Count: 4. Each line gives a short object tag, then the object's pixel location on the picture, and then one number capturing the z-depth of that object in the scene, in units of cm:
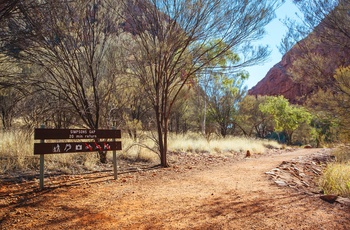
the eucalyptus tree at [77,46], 605
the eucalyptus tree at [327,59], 771
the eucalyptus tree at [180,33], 723
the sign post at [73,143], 491
